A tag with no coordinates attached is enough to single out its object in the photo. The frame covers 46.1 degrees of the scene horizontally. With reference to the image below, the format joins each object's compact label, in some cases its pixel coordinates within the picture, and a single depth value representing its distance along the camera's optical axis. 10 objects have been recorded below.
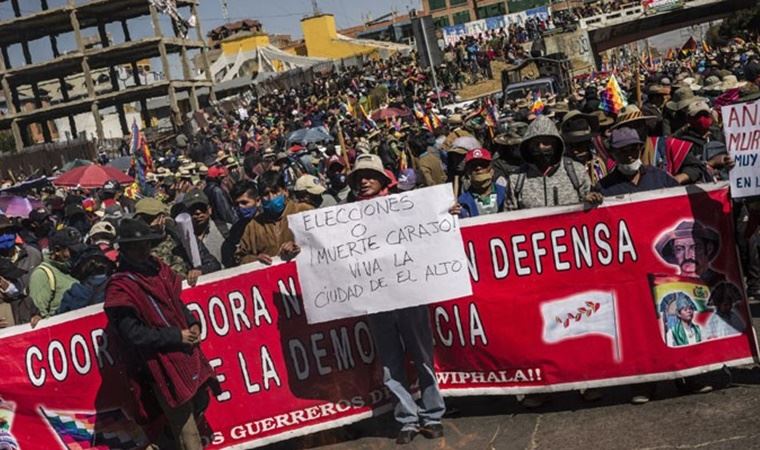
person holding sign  5.53
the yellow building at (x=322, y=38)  82.50
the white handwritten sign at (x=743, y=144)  5.39
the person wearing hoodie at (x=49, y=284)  6.45
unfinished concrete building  52.22
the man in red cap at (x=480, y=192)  6.03
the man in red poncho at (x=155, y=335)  4.98
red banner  5.38
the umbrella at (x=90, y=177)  17.42
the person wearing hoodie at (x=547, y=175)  5.75
